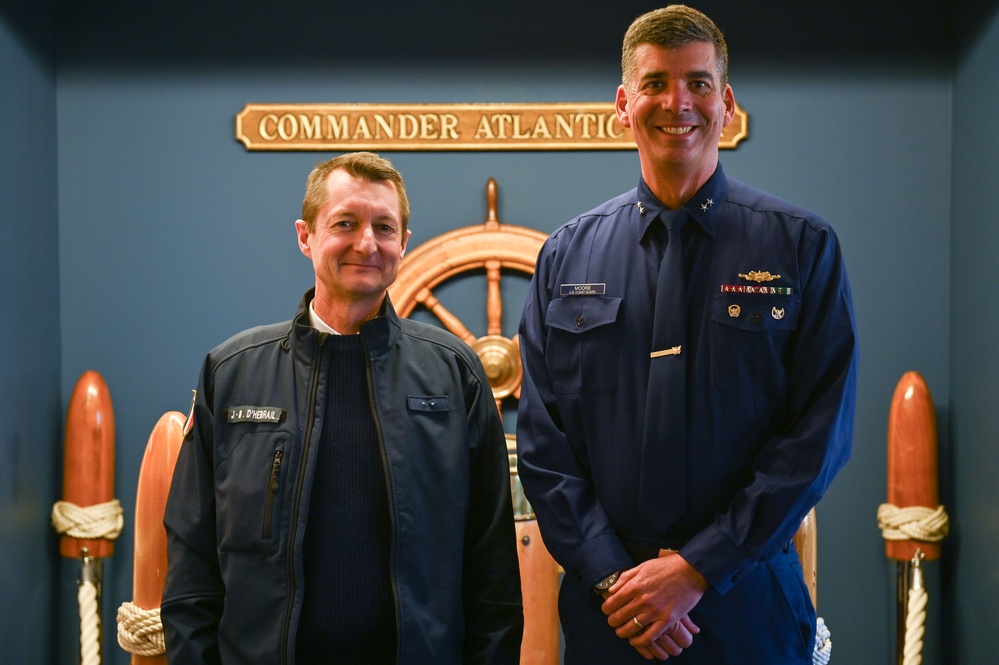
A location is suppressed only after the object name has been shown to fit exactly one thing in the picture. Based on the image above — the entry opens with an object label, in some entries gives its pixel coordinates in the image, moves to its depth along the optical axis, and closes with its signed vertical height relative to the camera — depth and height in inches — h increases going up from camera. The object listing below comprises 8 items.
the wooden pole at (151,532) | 71.4 -14.9
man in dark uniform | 61.7 -5.3
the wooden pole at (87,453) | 120.0 -15.2
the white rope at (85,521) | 119.1 -23.3
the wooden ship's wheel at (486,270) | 121.6 +7.0
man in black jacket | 63.0 -10.5
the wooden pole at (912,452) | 115.8 -14.8
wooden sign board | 125.1 +25.3
